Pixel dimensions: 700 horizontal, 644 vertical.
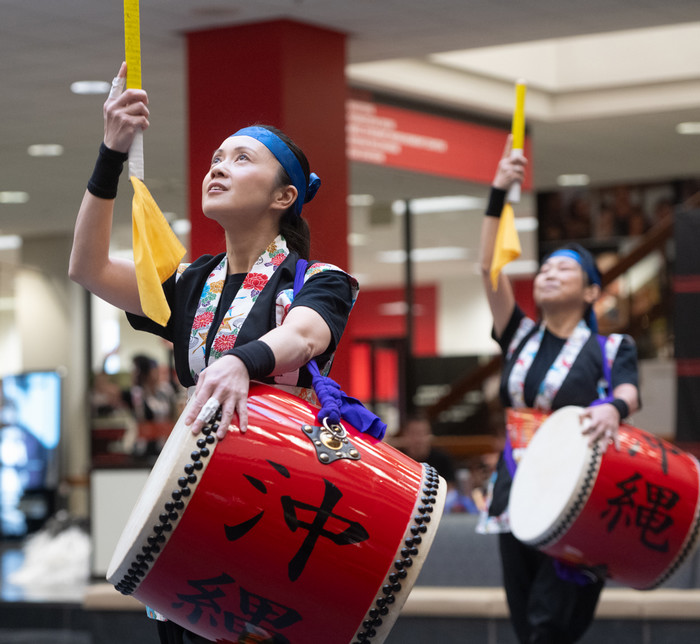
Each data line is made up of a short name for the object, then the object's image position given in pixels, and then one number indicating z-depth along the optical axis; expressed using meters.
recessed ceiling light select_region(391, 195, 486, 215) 11.99
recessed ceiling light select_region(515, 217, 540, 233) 13.87
